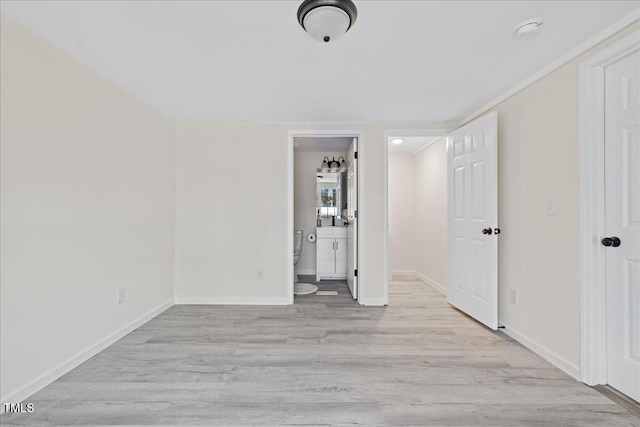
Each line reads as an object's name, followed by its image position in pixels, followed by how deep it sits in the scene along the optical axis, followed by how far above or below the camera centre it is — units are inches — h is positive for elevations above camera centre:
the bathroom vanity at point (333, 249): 191.8 -21.2
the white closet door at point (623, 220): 67.9 -0.8
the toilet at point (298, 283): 166.6 -41.5
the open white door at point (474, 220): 107.3 -1.5
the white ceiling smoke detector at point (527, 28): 67.0 +43.2
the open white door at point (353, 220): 146.9 -2.1
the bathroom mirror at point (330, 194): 204.5 +15.0
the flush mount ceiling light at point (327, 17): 58.9 +40.1
